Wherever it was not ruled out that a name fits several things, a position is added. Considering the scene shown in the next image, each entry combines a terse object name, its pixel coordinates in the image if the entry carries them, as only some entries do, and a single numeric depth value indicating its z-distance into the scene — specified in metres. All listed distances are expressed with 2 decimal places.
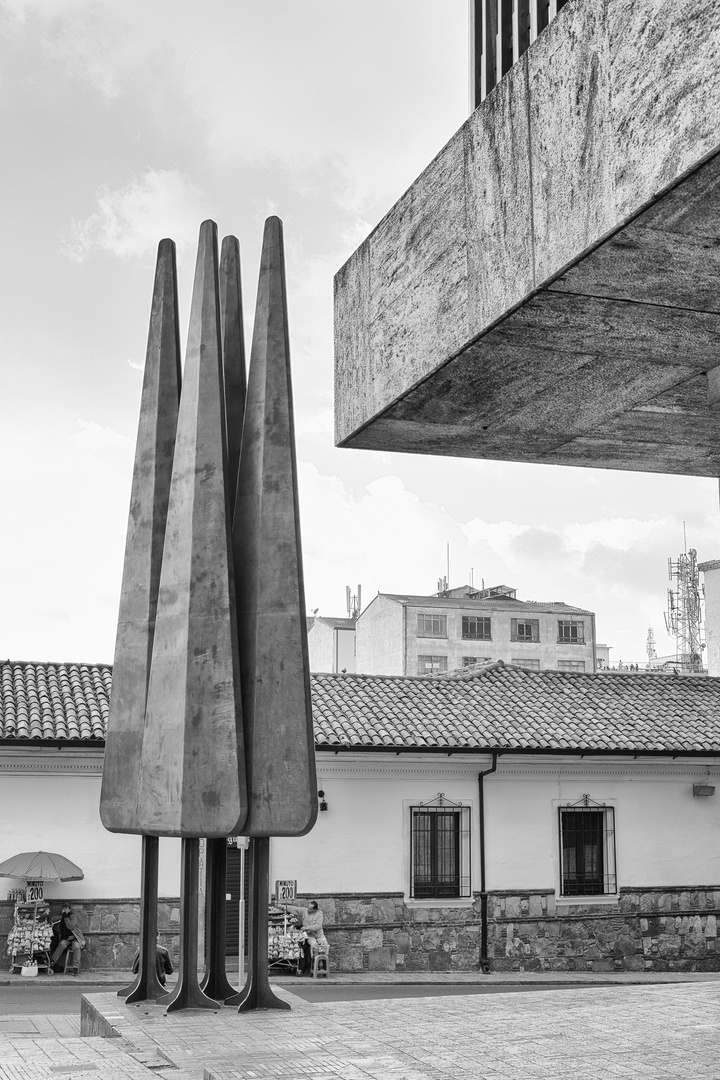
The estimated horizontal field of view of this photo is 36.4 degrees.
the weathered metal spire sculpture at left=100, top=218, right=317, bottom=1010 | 9.07
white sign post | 14.02
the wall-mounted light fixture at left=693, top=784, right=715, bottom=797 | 20.11
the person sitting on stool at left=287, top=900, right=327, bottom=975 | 17.09
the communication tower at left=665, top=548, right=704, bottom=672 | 62.97
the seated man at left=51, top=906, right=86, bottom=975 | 15.97
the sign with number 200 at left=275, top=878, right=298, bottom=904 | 15.58
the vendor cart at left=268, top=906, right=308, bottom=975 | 16.84
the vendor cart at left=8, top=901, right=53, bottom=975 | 15.81
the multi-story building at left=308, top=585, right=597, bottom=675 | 52.19
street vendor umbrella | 15.77
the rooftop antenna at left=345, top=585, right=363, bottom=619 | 65.00
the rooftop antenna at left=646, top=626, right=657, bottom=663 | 75.28
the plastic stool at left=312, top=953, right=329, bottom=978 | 16.89
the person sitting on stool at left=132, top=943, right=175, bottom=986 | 13.56
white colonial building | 16.89
